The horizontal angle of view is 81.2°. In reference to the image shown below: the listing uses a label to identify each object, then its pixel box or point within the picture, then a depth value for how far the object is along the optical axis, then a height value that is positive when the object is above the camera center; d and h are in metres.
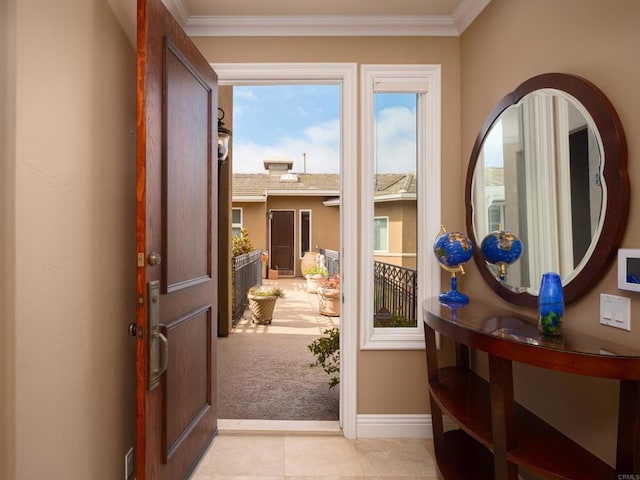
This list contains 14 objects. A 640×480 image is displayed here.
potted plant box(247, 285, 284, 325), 5.80 -0.92
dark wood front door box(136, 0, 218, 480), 1.60 -0.03
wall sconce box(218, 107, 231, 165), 3.41 +0.94
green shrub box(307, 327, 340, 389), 3.19 -0.91
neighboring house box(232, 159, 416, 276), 12.40 +1.07
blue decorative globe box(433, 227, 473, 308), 2.11 -0.06
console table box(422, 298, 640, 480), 1.19 -0.63
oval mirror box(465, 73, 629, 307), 1.39 +0.27
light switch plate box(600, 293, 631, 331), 1.33 -0.25
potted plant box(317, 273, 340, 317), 6.43 -0.93
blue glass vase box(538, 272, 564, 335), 1.39 -0.23
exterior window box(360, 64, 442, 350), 2.56 +0.32
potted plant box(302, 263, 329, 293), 9.38 -0.84
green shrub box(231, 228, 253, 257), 7.10 -0.03
